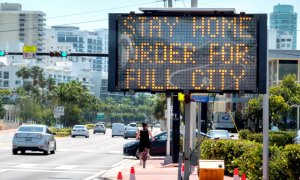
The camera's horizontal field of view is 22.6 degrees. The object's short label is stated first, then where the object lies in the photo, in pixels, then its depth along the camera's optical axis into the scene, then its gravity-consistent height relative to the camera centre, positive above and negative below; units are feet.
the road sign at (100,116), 580.71 -25.14
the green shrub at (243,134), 144.25 -9.89
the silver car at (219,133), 164.29 -11.06
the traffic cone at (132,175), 61.41 -7.47
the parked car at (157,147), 123.95 -10.62
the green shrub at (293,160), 53.15 -5.45
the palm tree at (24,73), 516.73 +7.05
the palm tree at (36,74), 520.42 +6.44
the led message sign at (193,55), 46.11 +1.79
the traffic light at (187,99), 49.06 -0.99
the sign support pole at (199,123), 88.99 -4.77
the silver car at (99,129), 343.67 -20.86
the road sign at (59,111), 298.80 -11.02
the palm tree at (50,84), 520.83 -0.49
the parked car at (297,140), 109.13 -8.09
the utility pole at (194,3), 77.77 +8.44
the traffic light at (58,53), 133.39 +5.43
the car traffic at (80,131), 260.83 -16.77
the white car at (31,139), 116.98 -8.74
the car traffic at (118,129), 289.99 -17.82
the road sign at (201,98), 77.00 -1.45
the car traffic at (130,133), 251.39 -16.64
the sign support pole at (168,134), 100.53 -7.01
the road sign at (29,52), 143.64 +5.97
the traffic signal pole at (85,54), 122.03 +4.92
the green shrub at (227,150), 72.23 -6.88
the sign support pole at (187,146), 51.67 -4.36
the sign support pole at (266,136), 54.61 -3.78
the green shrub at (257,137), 126.00 -8.97
